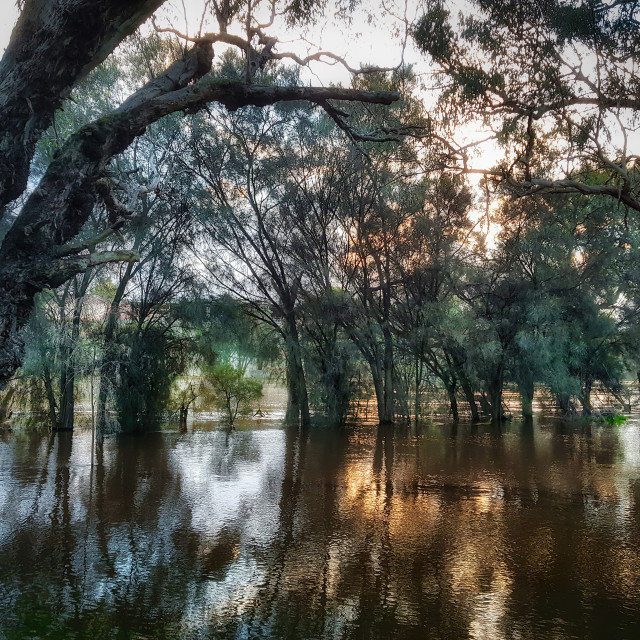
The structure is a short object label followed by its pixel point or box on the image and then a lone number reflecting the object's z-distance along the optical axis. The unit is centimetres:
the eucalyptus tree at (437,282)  2277
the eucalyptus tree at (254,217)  2175
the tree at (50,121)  397
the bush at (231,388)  2438
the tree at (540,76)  817
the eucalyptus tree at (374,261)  2220
